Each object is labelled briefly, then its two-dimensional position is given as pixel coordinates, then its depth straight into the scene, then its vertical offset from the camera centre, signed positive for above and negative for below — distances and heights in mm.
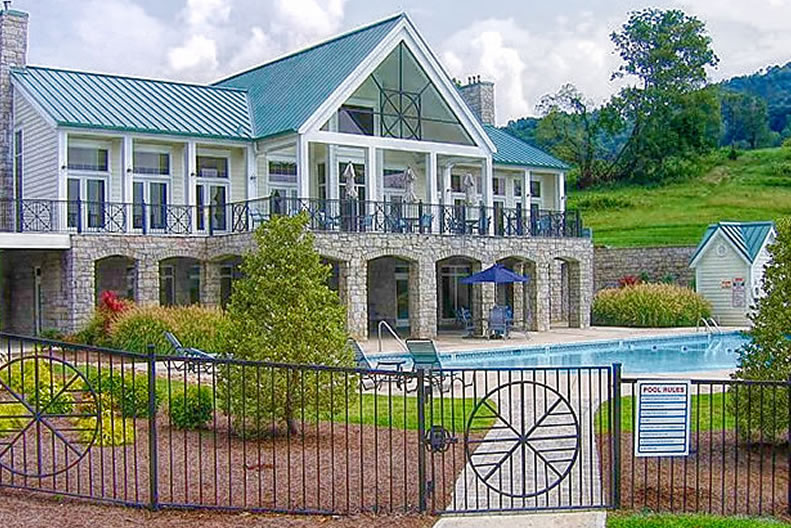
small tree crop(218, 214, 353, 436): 10156 -774
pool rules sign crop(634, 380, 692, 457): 7867 -1353
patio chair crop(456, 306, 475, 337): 29034 -2089
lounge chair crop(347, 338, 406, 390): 15422 -1774
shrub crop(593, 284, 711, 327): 32312 -1862
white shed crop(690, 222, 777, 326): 33469 -530
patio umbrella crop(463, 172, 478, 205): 30297 +1928
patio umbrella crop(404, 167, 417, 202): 28078 +1882
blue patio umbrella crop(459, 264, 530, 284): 26611 -663
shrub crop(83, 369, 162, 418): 11219 -1602
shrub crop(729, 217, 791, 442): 9414 -1008
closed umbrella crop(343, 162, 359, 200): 26281 +1902
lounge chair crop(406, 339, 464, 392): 15789 -1659
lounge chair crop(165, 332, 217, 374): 16366 -1654
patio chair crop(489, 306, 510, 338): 27422 -1979
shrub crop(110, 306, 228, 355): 20266 -1529
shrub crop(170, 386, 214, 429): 10664 -1689
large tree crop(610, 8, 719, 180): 57625 +8954
